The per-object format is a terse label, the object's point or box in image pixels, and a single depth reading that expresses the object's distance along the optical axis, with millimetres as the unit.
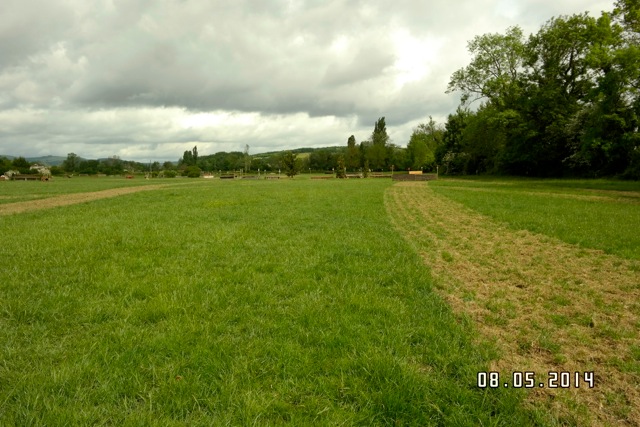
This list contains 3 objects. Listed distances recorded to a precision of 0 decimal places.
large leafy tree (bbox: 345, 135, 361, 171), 99544
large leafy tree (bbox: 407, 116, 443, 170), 82062
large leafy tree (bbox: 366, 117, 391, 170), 97250
